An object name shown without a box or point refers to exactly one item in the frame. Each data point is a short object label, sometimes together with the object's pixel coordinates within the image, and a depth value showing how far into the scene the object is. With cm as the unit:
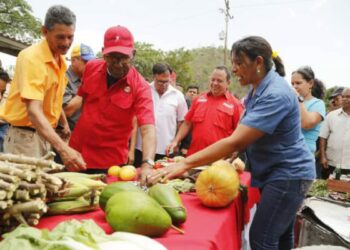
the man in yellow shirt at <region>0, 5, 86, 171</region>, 235
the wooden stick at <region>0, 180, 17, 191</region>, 127
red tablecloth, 149
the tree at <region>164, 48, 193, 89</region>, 3325
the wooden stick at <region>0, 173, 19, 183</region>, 131
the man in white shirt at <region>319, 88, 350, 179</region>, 561
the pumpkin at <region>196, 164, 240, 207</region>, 215
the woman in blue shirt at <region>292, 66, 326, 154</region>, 404
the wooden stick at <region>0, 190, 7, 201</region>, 126
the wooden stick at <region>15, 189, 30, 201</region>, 134
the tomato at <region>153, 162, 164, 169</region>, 313
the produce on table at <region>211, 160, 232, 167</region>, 247
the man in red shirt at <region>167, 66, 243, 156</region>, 464
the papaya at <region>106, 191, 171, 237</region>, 140
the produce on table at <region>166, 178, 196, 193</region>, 250
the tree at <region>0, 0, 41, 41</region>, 2438
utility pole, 2430
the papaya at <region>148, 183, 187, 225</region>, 167
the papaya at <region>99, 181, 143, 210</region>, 171
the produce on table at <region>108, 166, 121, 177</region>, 275
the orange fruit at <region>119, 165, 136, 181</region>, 265
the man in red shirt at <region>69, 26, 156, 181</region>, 280
